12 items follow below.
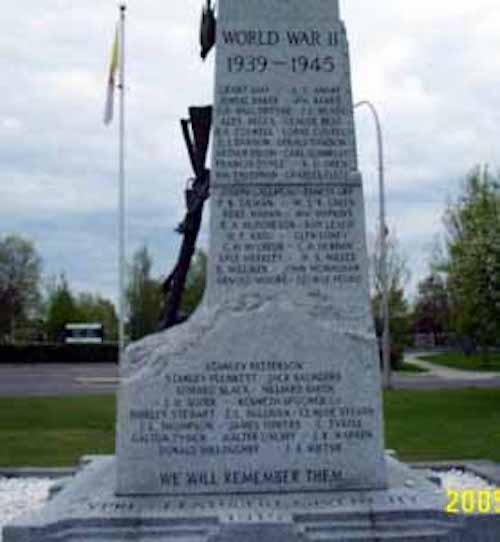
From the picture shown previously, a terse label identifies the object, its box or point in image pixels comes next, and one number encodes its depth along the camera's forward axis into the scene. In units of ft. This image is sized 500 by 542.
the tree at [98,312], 272.51
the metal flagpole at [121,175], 87.25
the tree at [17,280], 217.36
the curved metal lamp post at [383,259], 102.06
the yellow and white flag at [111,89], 87.86
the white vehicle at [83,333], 221.52
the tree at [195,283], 123.95
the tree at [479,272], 88.79
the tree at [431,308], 201.98
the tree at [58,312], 241.35
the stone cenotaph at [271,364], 23.20
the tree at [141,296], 154.71
